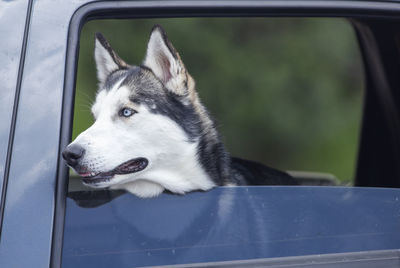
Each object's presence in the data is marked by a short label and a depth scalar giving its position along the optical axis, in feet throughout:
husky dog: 15.05
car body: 14.42
